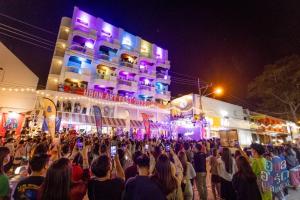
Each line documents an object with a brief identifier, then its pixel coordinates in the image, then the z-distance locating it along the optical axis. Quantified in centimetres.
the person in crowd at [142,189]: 229
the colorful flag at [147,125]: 1852
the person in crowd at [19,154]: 784
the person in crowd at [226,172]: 521
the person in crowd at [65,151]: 482
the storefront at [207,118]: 2313
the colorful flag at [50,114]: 1427
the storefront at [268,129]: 3080
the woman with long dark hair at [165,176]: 252
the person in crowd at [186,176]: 421
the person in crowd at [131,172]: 357
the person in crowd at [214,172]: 593
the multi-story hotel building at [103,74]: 2095
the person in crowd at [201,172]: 590
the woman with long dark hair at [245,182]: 336
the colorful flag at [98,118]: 1478
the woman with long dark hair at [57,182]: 204
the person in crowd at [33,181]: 223
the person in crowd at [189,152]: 758
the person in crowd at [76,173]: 305
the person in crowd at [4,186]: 246
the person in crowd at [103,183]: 256
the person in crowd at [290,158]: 805
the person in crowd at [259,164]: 446
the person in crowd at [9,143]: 713
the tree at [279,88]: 2072
